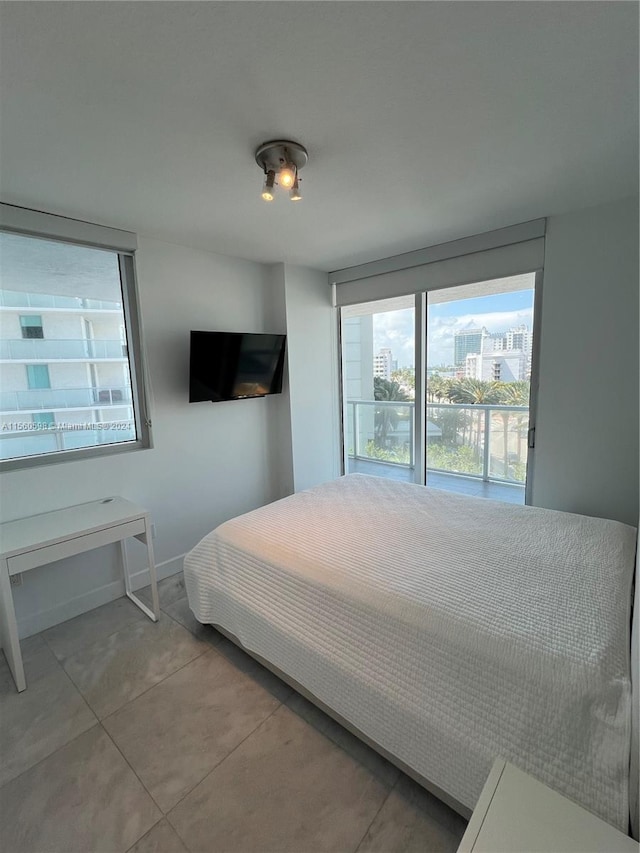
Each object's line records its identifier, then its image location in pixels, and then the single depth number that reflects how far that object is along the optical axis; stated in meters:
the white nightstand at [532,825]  0.76
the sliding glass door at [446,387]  3.02
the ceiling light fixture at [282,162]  1.52
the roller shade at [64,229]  2.02
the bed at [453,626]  1.03
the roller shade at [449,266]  2.54
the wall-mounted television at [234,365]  2.72
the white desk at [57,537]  1.76
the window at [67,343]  2.13
